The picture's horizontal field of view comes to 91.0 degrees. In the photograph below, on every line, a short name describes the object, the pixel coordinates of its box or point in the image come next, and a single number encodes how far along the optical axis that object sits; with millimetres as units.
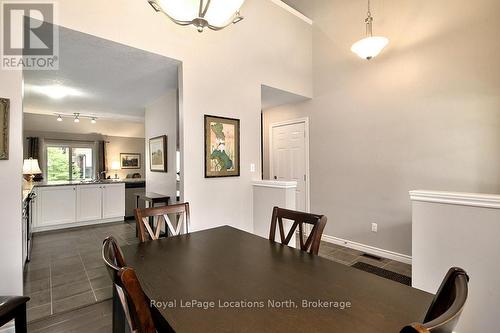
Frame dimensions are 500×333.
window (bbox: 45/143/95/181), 7523
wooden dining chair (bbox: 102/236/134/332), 787
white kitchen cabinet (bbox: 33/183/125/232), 4676
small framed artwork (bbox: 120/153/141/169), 8681
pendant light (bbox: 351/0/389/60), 2803
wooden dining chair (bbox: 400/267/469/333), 488
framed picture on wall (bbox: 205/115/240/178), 3000
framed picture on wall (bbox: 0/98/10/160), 1845
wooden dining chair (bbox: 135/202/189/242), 1752
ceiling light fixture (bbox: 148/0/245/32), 1373
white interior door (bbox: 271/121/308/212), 4359
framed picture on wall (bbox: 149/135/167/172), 4352
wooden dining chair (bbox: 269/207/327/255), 1533
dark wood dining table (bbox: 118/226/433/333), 825
